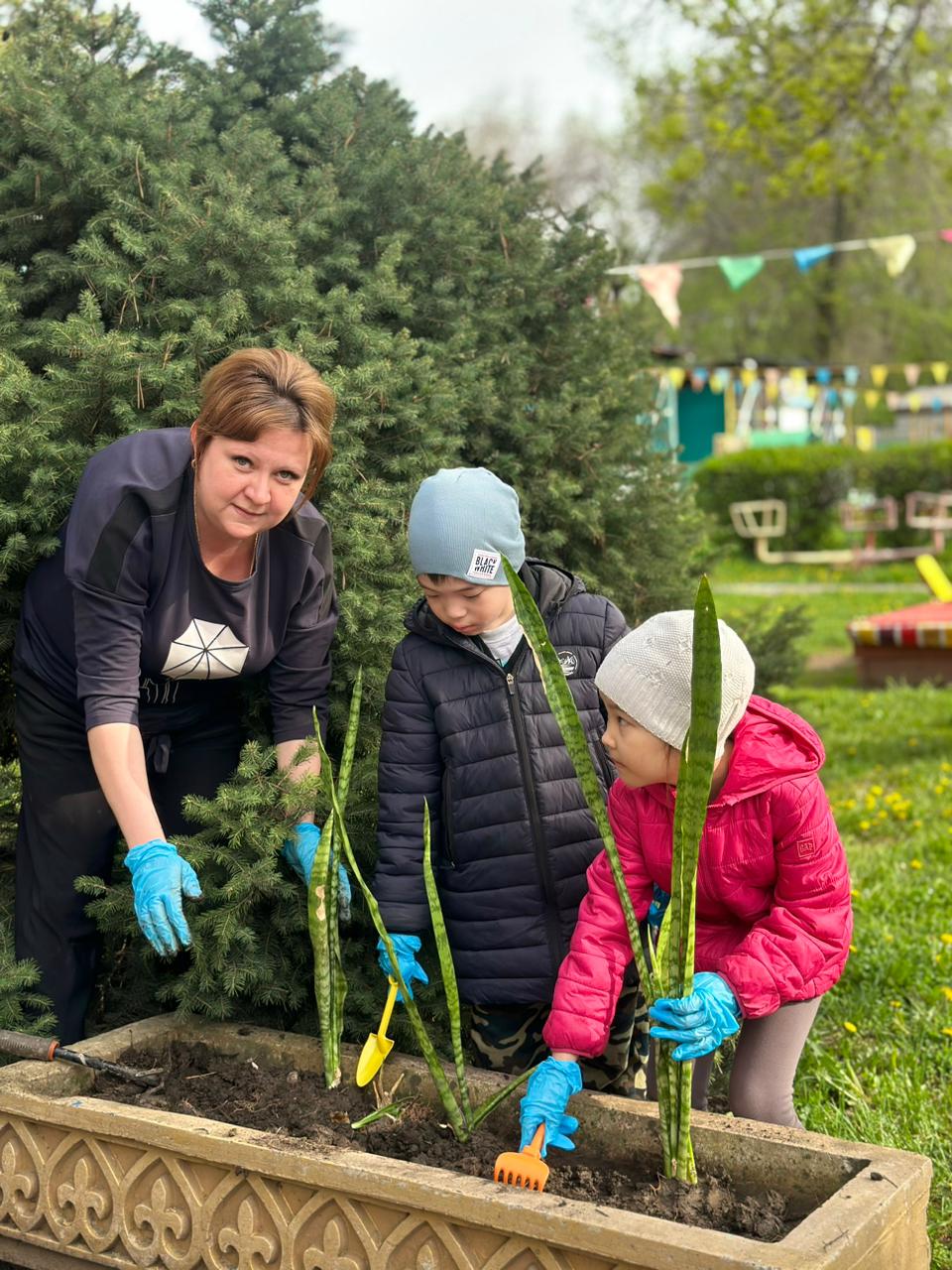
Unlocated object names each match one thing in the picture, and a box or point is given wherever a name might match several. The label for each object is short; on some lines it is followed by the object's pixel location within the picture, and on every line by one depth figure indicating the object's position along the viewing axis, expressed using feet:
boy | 9.16
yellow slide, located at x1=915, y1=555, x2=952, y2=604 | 33.01
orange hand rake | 7.33
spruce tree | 10.54
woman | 8.79
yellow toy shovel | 8.59
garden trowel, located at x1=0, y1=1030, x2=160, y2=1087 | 8.66
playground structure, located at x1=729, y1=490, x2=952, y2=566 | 60.34
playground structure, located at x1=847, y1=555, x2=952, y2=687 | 30.86
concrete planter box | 6.45
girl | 7.74
